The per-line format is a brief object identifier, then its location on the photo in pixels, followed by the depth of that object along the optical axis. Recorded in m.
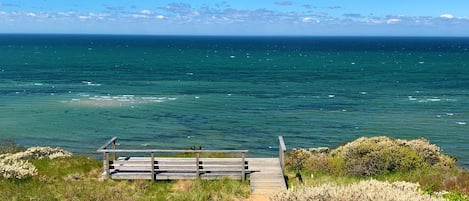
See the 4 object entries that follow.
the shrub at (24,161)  16.08
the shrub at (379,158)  20.14
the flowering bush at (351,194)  9.86
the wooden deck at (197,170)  16.86
